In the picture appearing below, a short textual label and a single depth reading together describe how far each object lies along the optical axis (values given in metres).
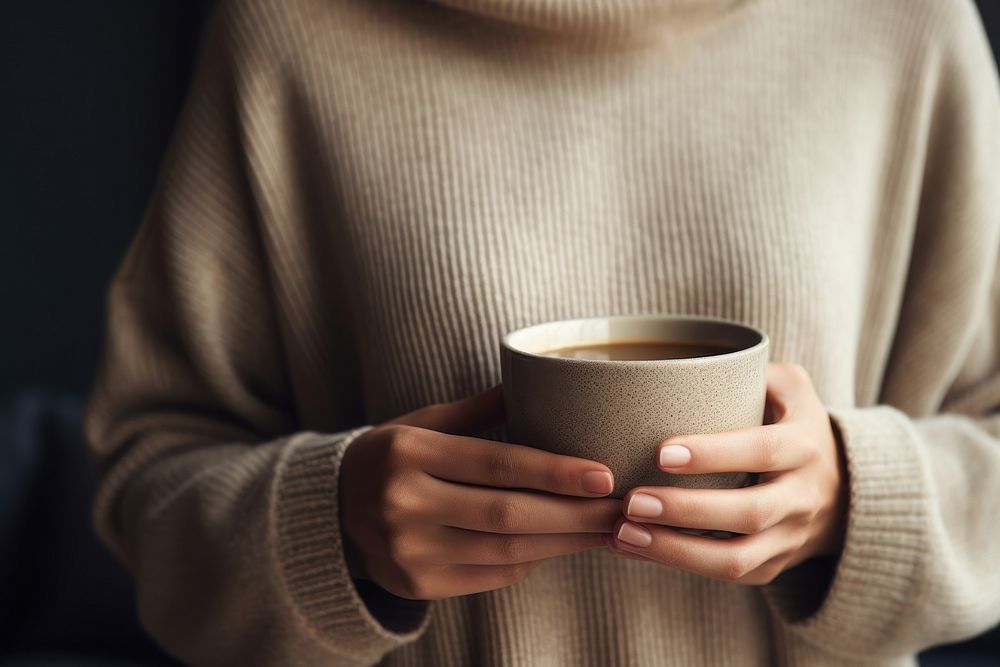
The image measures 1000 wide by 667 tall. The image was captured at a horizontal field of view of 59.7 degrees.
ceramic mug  0.42
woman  0.62
